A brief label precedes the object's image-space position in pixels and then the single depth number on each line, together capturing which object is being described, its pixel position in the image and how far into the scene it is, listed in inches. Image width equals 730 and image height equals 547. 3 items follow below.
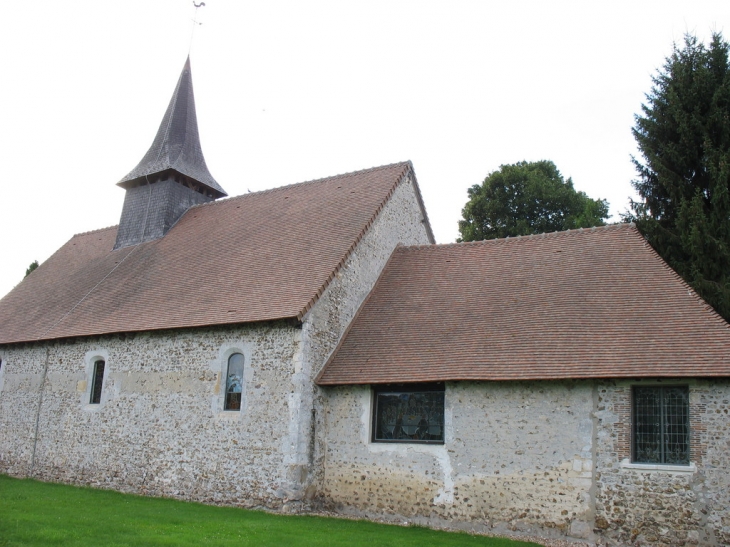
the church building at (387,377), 450.4
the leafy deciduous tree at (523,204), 1185.4
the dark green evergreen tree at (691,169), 647.8
